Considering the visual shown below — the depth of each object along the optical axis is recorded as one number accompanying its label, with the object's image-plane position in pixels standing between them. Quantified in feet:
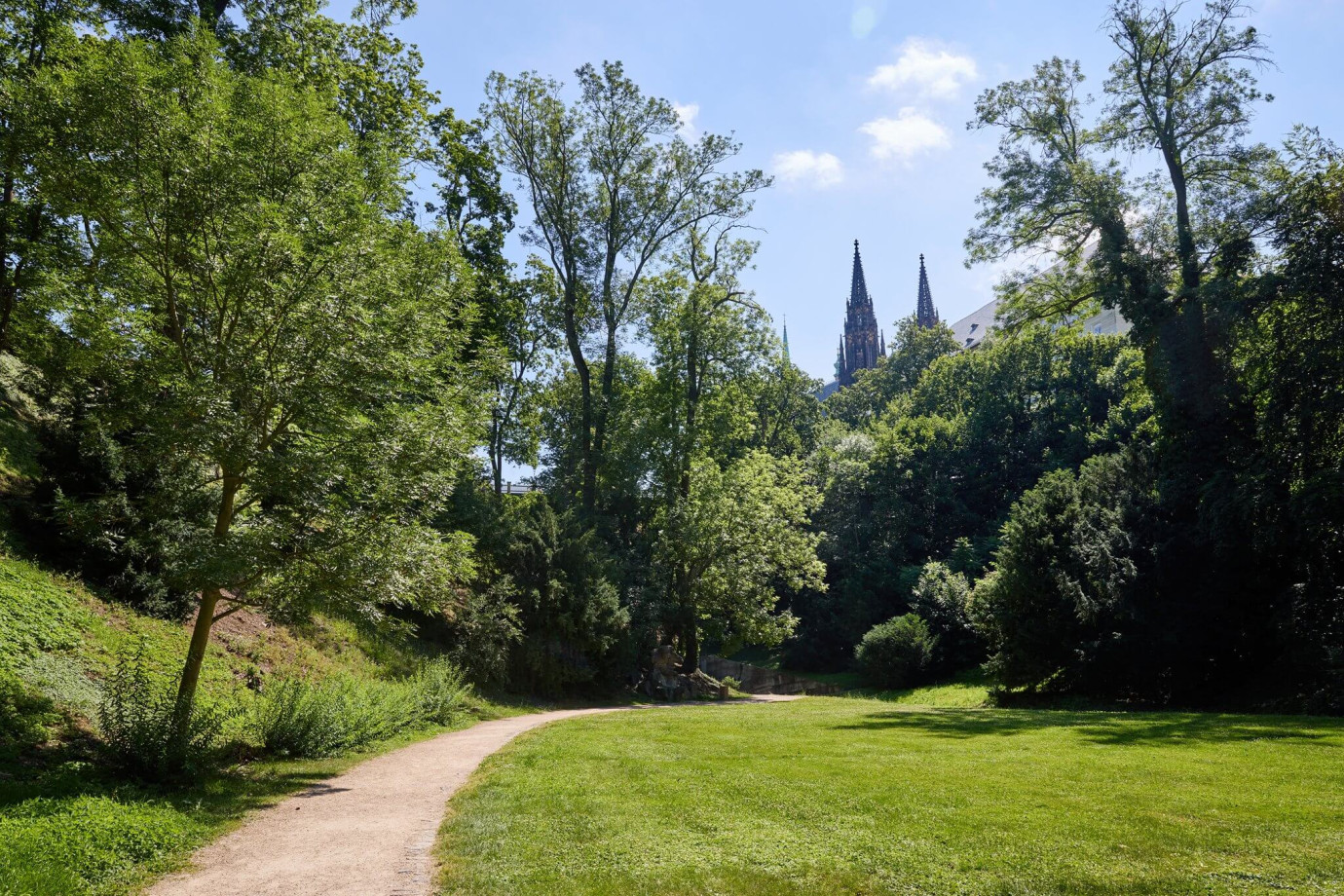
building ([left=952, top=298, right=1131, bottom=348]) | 206.80
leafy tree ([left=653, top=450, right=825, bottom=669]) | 94.94
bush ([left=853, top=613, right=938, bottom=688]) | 97.66
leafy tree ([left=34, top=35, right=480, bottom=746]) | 28.58
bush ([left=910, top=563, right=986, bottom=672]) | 99.86
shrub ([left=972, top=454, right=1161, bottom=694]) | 62.90
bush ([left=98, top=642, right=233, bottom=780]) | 25.58
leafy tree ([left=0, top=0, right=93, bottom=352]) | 31.81
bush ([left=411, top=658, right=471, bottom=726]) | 48.70
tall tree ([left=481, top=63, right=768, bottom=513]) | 97.04
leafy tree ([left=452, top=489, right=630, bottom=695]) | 69.87
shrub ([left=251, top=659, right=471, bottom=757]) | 33.91
